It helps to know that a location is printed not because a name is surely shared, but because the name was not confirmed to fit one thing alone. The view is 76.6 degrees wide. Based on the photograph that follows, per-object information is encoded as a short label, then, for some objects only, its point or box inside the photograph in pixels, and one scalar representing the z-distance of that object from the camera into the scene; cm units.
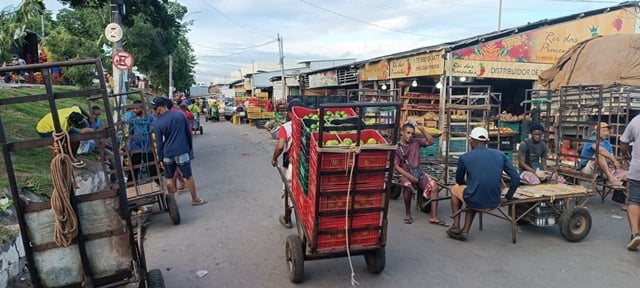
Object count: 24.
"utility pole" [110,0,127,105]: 1023
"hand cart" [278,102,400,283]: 366
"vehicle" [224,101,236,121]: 3083
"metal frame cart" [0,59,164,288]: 290
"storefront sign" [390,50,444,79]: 1259
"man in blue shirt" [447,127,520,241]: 495
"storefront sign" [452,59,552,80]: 1262
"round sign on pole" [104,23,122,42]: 978
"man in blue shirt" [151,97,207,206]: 663
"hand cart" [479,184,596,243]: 526
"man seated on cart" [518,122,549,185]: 670
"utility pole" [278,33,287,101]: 2833
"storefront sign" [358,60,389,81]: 1581
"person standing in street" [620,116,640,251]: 496
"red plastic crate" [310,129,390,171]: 365
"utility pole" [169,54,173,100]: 3080
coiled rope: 289
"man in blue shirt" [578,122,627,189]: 656
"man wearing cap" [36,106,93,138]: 618
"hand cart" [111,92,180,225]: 599
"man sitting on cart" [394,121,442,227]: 614
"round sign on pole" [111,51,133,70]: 984
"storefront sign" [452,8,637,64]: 1313
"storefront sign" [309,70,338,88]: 2073
